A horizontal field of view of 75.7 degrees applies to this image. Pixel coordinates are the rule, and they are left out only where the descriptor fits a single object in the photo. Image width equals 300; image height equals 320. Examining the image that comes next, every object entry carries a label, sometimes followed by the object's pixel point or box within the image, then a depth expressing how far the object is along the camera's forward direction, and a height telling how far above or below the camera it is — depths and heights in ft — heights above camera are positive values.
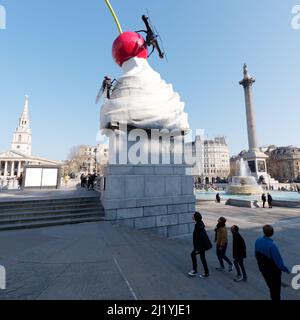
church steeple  342.64 +86.58
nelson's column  150.30 +29.08
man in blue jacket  11.35 -4.77
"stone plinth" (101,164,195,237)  29.45 -2.28
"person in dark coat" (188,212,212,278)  15.42 -4.97
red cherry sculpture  37.35 +26.62
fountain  109.60 -2.03
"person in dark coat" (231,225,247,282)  15.70 -5.48
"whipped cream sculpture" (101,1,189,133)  32.89 +15.83
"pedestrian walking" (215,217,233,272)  17.22 -4.98
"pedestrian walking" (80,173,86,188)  74.06 +0.90
